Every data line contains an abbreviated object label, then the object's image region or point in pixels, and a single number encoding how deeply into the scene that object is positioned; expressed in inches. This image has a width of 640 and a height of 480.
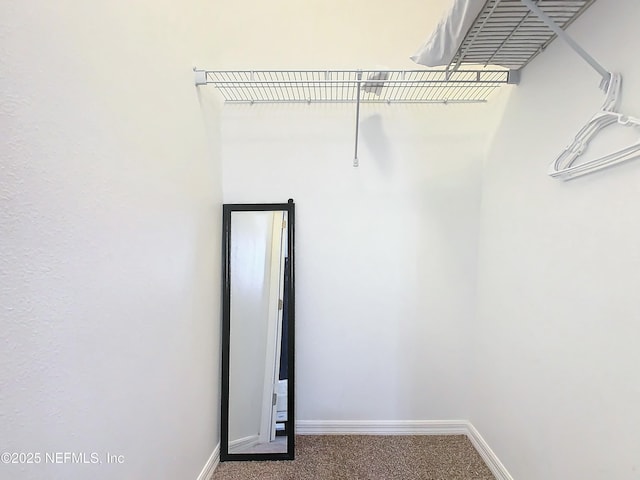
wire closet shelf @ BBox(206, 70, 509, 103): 75.7
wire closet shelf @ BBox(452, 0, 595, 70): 47.5
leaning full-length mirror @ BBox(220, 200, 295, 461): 77.0
